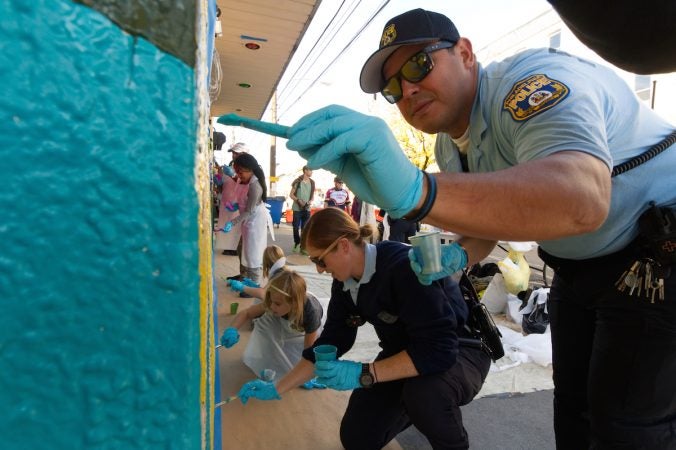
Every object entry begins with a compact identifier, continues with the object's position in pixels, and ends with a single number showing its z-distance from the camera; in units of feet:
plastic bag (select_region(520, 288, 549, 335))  11.32
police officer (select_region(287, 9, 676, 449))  2.43
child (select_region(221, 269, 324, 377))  8.86
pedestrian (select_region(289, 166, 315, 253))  25.91
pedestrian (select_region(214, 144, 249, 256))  14.33
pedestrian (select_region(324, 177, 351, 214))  28.45
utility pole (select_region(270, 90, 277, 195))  57.31
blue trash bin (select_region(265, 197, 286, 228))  38.34
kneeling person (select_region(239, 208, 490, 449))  5.60
